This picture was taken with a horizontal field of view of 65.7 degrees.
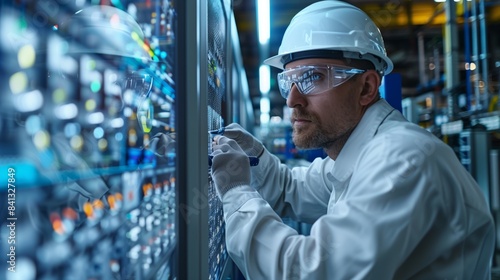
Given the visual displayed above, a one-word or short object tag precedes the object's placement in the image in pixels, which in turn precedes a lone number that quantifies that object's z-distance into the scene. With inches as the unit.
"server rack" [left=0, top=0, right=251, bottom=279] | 17.5
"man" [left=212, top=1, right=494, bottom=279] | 36.0
